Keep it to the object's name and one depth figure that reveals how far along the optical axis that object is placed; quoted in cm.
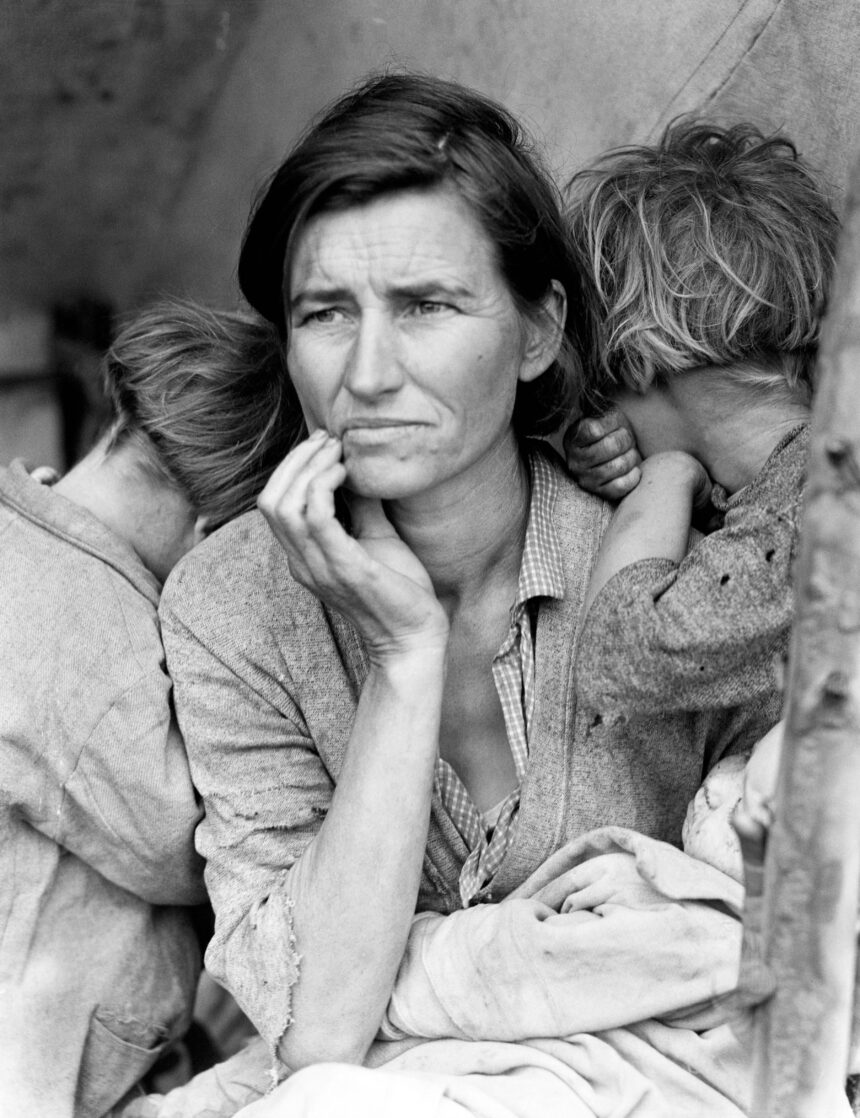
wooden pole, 113
